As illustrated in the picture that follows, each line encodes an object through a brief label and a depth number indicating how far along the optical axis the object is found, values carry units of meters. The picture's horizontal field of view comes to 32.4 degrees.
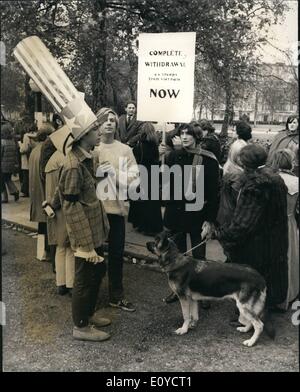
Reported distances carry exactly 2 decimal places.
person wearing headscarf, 6.82
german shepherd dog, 4.46
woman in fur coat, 4.50
